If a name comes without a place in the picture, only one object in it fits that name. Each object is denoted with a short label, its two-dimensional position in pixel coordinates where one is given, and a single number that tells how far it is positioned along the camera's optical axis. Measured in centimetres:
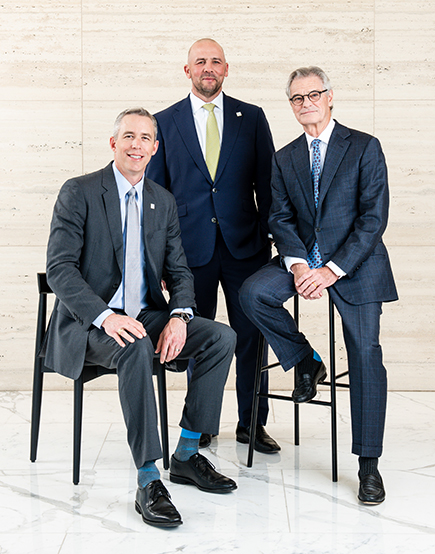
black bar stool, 258
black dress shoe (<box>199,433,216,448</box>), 300
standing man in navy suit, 299
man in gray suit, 244
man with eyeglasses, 251
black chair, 251
